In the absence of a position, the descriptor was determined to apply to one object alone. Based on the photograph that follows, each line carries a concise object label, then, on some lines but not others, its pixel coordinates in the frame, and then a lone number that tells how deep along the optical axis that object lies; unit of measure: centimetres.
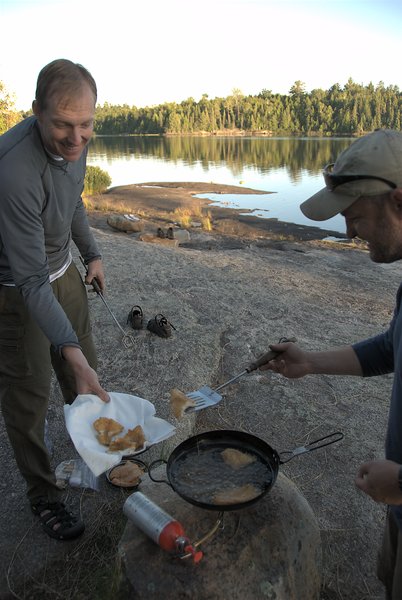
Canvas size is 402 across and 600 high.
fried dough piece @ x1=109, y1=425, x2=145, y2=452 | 230
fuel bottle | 178
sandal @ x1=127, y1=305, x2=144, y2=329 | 499
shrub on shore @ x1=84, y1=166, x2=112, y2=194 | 2370
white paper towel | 218
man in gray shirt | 200
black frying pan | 204
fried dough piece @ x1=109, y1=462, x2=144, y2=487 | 292
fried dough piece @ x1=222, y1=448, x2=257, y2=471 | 221
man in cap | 154
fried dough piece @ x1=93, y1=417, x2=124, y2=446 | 233
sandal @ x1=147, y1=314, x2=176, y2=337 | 484
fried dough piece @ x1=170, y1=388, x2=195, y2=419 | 240
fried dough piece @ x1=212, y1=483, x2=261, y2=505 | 192
